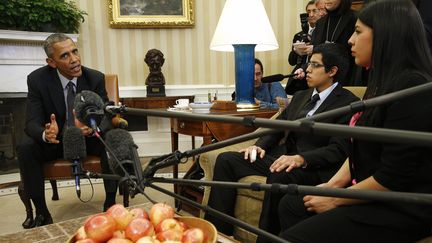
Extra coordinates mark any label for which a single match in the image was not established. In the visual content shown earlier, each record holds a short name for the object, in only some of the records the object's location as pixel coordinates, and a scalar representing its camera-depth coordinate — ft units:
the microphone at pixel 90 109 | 2.63
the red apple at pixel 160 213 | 2.98
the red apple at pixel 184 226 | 2.97
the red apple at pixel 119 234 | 2.75
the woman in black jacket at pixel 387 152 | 3.62
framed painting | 13.11
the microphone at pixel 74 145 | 3.36
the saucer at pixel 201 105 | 8.01
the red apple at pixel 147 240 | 2.55
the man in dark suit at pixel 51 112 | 7.39
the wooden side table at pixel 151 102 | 12.32
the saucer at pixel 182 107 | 9.01
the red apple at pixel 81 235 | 2.83
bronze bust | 12.67
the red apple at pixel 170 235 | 2.66
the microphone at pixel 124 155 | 2.38
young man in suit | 5.55
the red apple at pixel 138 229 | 2.69
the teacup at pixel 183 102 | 9.61
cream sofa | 5.83
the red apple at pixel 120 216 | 2.87
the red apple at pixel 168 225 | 2.84
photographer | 8.75
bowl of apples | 2.68
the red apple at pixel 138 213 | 2.97
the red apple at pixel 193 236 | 2.65
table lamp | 8.07
